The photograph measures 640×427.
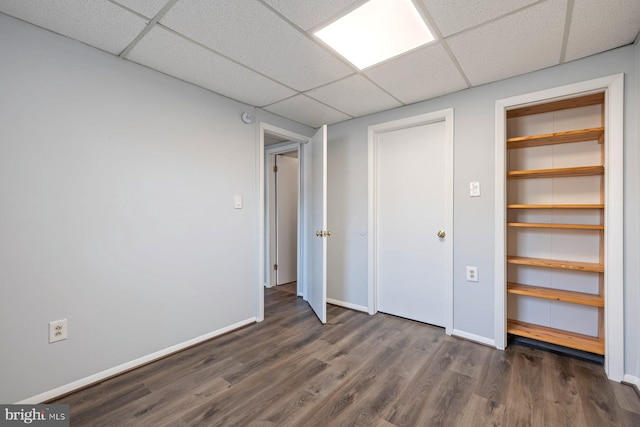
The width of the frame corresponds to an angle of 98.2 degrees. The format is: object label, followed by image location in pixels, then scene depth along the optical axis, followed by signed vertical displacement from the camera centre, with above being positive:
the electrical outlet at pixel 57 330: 1.66 -0.73
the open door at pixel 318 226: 2.83 -0.18
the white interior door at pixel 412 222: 2.69 -0.12
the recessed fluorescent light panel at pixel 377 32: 1.52 +1.09
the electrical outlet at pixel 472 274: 2.40 -0.56
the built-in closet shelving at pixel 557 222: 2.09 -0.11
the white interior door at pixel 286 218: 4.27 -0.12
